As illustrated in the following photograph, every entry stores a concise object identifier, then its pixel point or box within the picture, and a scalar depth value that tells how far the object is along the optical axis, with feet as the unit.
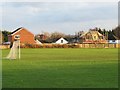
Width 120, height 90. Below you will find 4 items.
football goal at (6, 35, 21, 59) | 104.47
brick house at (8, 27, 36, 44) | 346.74
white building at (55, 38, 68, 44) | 407.23
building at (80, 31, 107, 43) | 399.03
